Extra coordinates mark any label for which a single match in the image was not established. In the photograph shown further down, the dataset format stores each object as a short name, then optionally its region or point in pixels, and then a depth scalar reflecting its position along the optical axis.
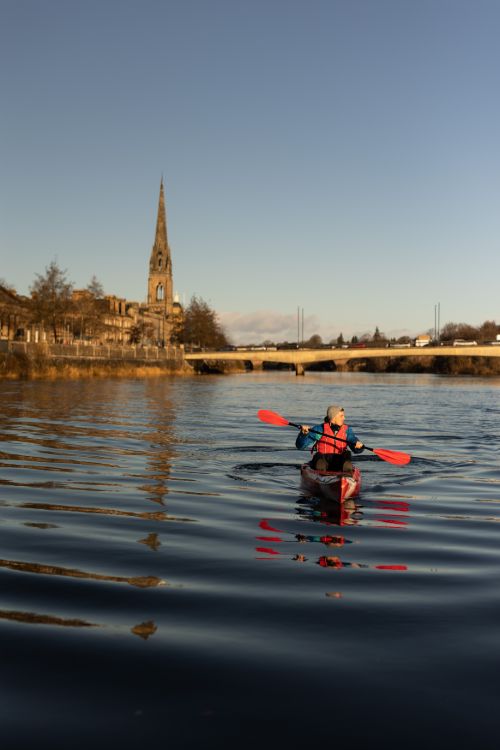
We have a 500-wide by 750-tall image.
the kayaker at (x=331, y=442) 12.10
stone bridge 96.12
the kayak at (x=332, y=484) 10.76
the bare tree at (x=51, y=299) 70.44
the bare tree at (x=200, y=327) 121.94
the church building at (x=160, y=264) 189.50
